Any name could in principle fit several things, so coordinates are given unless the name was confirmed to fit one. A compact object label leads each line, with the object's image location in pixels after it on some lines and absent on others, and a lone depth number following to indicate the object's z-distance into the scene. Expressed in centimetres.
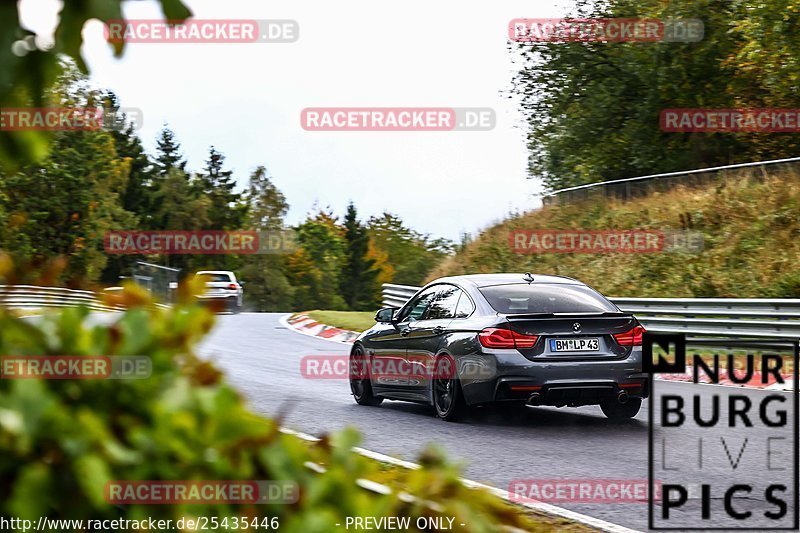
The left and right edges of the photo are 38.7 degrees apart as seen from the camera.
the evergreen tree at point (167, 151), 11362
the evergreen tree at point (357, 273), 13062
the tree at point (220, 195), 10594
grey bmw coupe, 1083
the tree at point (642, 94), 3750
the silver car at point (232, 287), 3934
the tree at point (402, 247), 14062
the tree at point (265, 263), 11362
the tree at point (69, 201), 6106
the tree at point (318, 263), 12475
